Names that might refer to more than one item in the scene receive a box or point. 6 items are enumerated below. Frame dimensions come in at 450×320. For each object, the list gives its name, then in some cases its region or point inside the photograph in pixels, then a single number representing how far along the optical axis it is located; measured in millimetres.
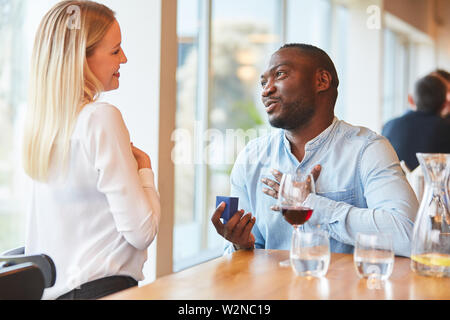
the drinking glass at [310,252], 1356
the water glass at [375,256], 1332
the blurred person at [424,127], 4500
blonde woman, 1507
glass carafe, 1434
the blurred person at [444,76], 4655
